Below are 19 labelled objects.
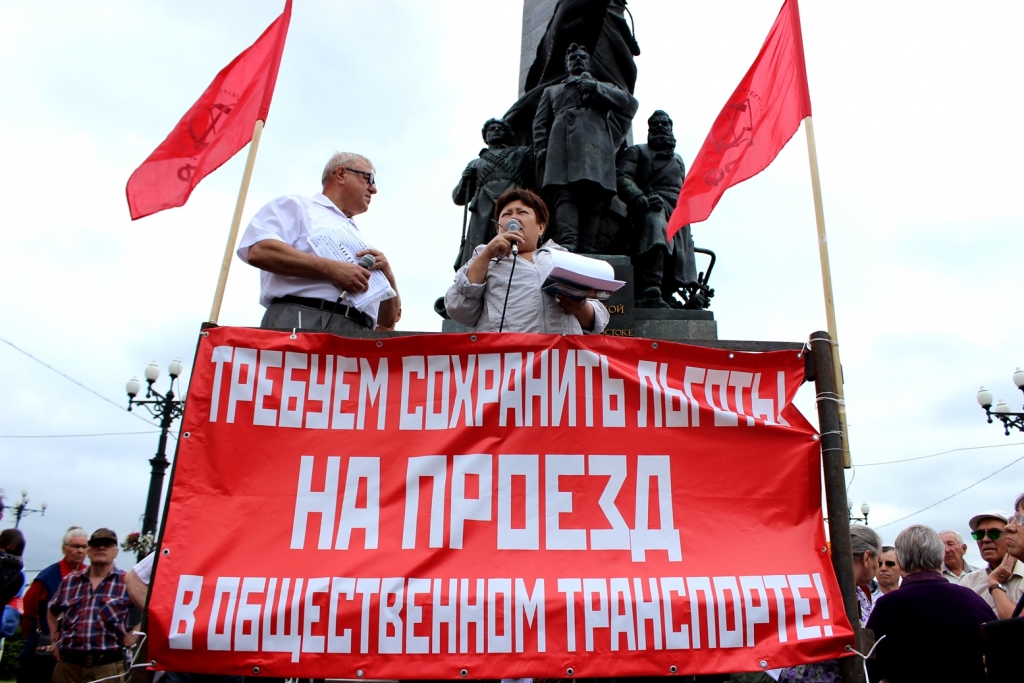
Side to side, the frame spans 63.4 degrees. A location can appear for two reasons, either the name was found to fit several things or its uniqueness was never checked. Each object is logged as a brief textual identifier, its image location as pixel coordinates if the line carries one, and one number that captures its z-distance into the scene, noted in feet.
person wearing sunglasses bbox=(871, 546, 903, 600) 17.66
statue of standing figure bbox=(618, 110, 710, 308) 29.53
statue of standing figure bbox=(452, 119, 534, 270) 31.58
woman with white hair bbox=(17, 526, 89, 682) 20.38
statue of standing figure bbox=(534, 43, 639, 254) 28.96
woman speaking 11.81
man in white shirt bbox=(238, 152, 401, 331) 12.14
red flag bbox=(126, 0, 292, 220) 14.06
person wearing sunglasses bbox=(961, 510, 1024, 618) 13.78
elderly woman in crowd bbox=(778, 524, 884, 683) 11.70
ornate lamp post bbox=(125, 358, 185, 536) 44.46
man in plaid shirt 17.87
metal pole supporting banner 9.23
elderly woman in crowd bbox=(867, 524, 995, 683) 10.48
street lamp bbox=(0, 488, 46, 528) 101.37
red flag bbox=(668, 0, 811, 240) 14.14
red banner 8.89
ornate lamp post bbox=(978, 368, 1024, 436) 46.70
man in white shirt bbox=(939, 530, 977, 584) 19.06
